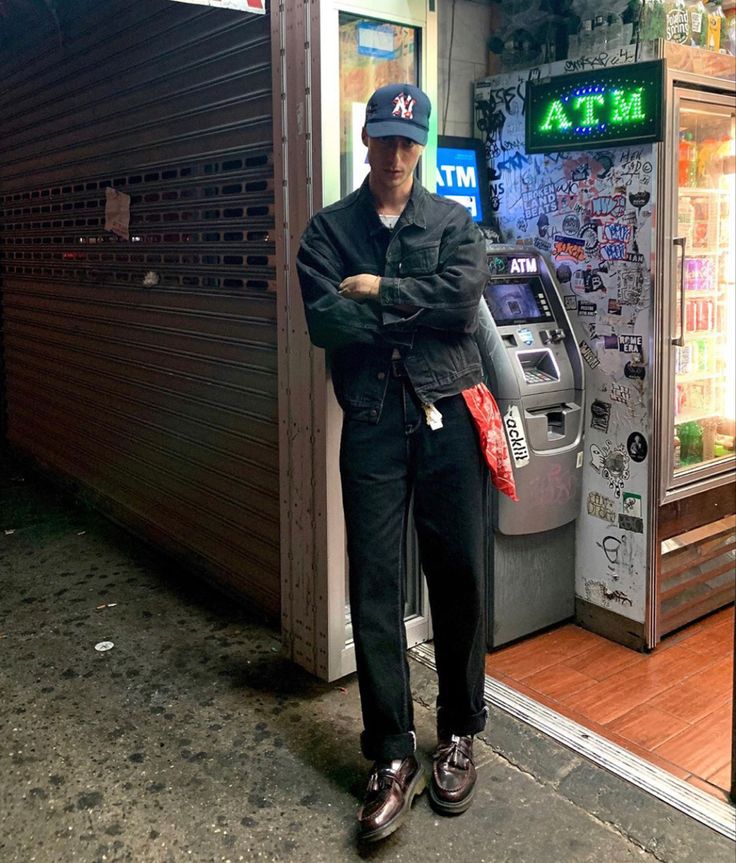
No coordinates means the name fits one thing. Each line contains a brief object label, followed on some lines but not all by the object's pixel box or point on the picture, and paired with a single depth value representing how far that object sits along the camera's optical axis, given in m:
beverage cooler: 3.82
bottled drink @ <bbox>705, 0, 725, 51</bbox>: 4.10
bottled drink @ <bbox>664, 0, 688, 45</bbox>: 3.90
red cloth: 2.83
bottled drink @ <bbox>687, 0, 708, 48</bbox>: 3.99
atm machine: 3.89
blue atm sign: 4.27
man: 2.72
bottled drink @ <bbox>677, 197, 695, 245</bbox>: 4.25
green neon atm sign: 3.72
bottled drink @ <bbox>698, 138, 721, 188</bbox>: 4.37
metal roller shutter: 3.88
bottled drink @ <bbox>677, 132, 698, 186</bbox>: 4.25
